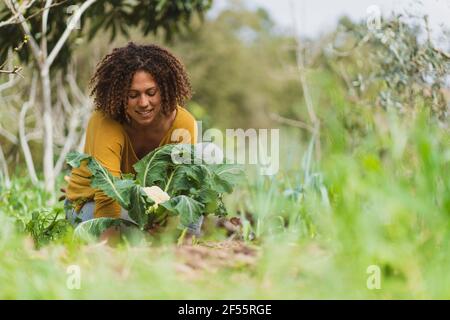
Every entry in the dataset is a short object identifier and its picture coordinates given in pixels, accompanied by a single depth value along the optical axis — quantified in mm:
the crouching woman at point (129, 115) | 3293
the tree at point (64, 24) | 4745
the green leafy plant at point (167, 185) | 3002
